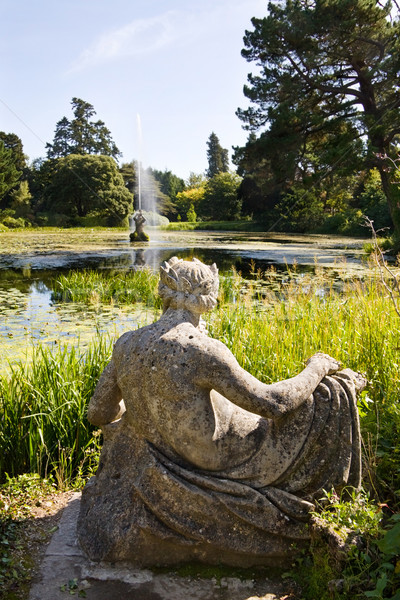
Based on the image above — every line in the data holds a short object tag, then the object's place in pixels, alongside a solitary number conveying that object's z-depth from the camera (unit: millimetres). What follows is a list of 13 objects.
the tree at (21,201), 38369
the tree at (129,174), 45919
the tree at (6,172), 34125
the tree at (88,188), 38312
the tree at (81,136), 46812
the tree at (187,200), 52341
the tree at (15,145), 42125
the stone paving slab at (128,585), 2098
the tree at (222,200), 46094
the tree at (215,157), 64250
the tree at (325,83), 16328
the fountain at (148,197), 43062
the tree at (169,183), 58031
